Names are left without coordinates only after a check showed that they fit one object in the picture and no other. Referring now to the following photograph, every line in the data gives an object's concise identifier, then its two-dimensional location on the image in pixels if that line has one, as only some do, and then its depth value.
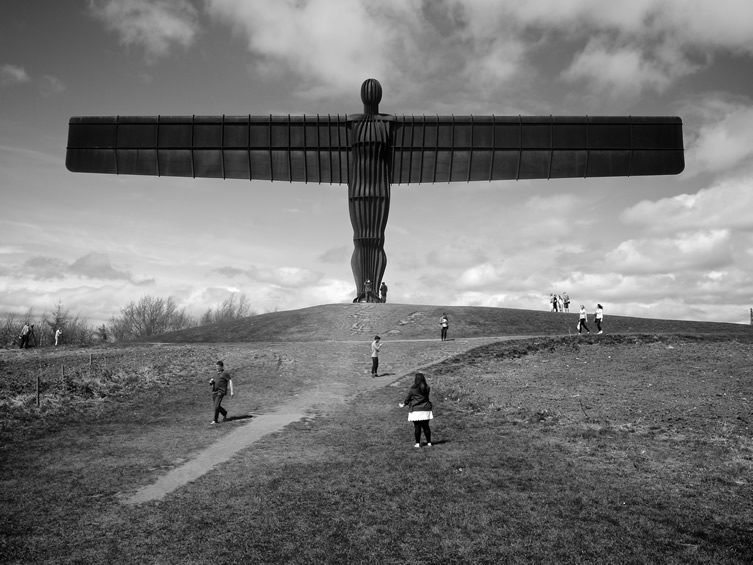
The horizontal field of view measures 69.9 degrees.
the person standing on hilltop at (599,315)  32.59
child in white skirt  12.93
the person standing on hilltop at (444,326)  31.50
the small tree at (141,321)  90.44
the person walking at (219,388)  16.37
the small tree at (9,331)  62.02
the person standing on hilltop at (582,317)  32.94
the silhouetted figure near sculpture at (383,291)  41.25
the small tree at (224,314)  104.07
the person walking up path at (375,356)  23.52
